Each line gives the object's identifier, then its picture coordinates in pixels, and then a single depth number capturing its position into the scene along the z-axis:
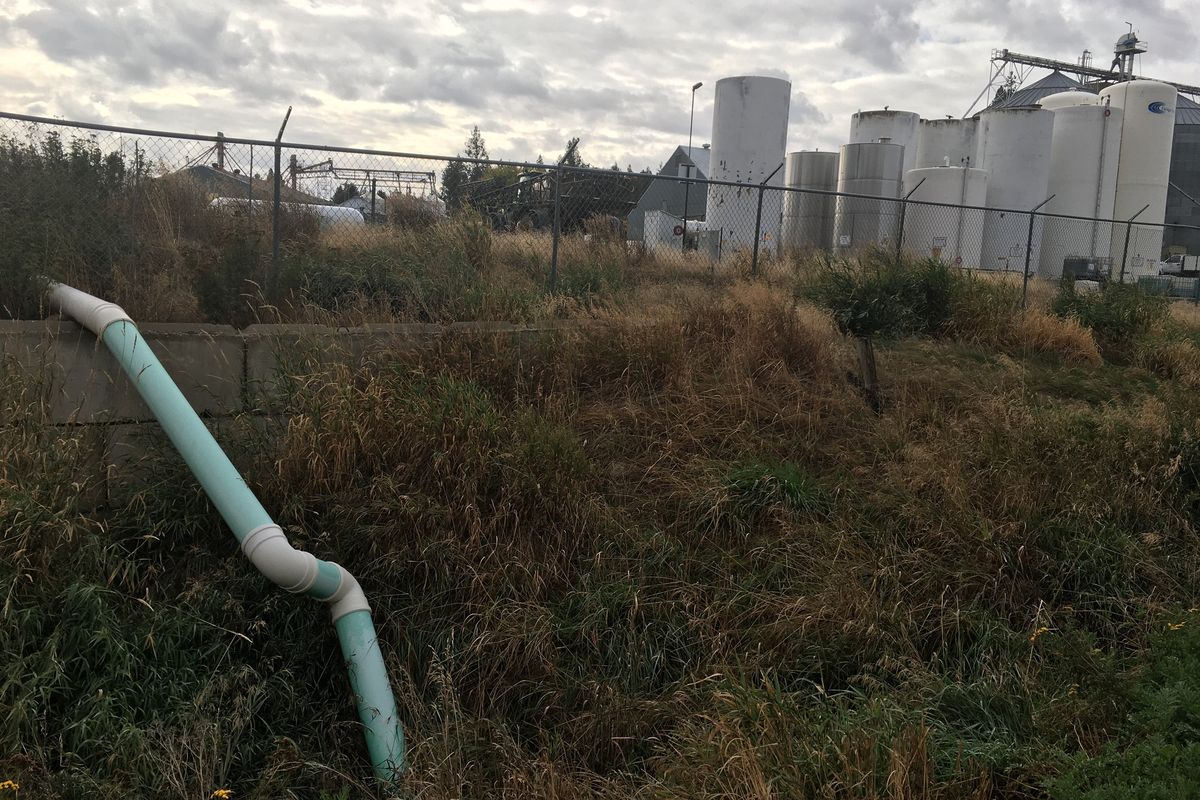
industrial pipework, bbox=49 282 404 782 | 3.83
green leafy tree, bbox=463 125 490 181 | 58.29
